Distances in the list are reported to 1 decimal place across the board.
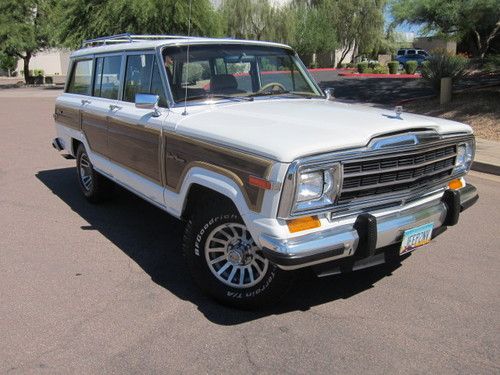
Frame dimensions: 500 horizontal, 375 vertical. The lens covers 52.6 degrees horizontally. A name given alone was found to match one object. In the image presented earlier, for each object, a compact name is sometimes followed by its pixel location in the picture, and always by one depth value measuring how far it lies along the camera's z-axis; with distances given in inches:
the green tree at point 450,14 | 496.1
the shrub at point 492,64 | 583.2
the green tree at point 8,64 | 1986.5
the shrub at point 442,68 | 561.6
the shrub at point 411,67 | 1348.4
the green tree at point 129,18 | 974.4
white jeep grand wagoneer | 124.0
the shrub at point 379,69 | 1428.4
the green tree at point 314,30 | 1752.0
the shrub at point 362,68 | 1448.1
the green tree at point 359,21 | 1758.1
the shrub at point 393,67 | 1386.1
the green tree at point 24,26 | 1339.8
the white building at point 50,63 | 2259.1
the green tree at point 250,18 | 1606.8
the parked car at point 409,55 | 1797.5
